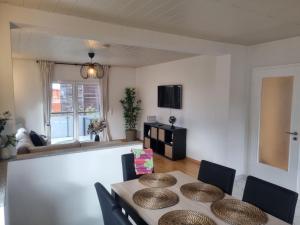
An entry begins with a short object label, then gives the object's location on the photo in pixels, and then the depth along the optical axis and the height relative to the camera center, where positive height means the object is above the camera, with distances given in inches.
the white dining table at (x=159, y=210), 57.3 -31.5
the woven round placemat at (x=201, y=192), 68.7 -31.1
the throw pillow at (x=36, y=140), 169.0 -34.1
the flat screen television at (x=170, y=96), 213.5 +0.1
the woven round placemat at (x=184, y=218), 55.1 -31.2
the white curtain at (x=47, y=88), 229.0 +7.7
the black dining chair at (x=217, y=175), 79.3 -29.8
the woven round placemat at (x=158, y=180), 79.0 -30.9
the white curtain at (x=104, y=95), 263.4 +0.9
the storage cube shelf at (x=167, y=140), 202.0 -42.4
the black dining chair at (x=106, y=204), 53.0 -26.6
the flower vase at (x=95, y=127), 210.4 -29.6
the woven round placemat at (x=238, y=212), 56.1 -31.2
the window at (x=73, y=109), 243.6 -15.1
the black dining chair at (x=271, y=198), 59.7 -29.5
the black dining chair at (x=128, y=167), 92.0 -29.6
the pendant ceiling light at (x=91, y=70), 165.3 +19.1
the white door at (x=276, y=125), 129.7 -17.7
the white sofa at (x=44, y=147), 123.2 -29.6
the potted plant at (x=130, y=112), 273.1 -19.8
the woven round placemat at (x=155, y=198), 64.0 -31.1
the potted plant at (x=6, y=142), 84.4 -17.9
